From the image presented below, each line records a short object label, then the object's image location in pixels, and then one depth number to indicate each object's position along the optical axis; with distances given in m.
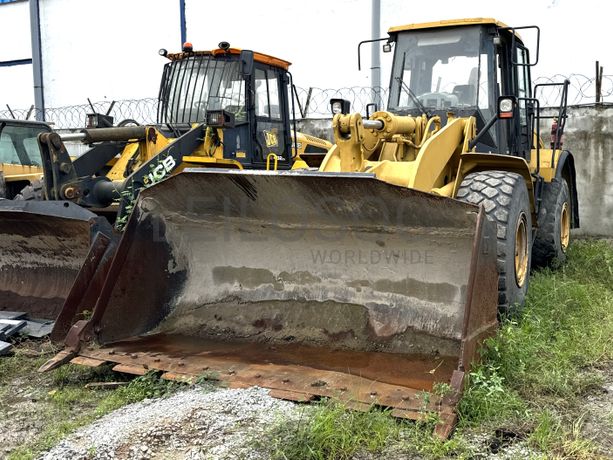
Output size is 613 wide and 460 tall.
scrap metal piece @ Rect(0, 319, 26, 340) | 5.33
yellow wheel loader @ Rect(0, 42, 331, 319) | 5.79
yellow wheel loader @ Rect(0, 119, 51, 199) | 9.34
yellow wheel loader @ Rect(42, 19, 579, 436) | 4.14
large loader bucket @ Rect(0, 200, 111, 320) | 5.48
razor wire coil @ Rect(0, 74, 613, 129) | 11.98
